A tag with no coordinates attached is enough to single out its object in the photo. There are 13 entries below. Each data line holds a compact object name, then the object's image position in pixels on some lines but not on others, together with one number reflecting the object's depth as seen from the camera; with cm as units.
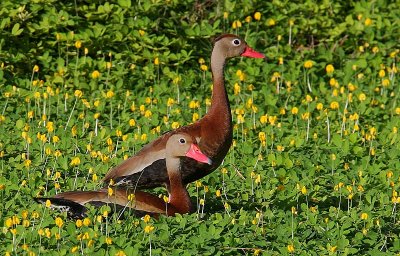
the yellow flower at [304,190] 1705
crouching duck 1595
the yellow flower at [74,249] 1454
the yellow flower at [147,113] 2120
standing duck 1737
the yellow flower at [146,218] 1551
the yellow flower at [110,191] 1586
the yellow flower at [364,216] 1648
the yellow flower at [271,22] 2597
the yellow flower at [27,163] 1794
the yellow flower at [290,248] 1515
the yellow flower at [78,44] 2364
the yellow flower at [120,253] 1437
